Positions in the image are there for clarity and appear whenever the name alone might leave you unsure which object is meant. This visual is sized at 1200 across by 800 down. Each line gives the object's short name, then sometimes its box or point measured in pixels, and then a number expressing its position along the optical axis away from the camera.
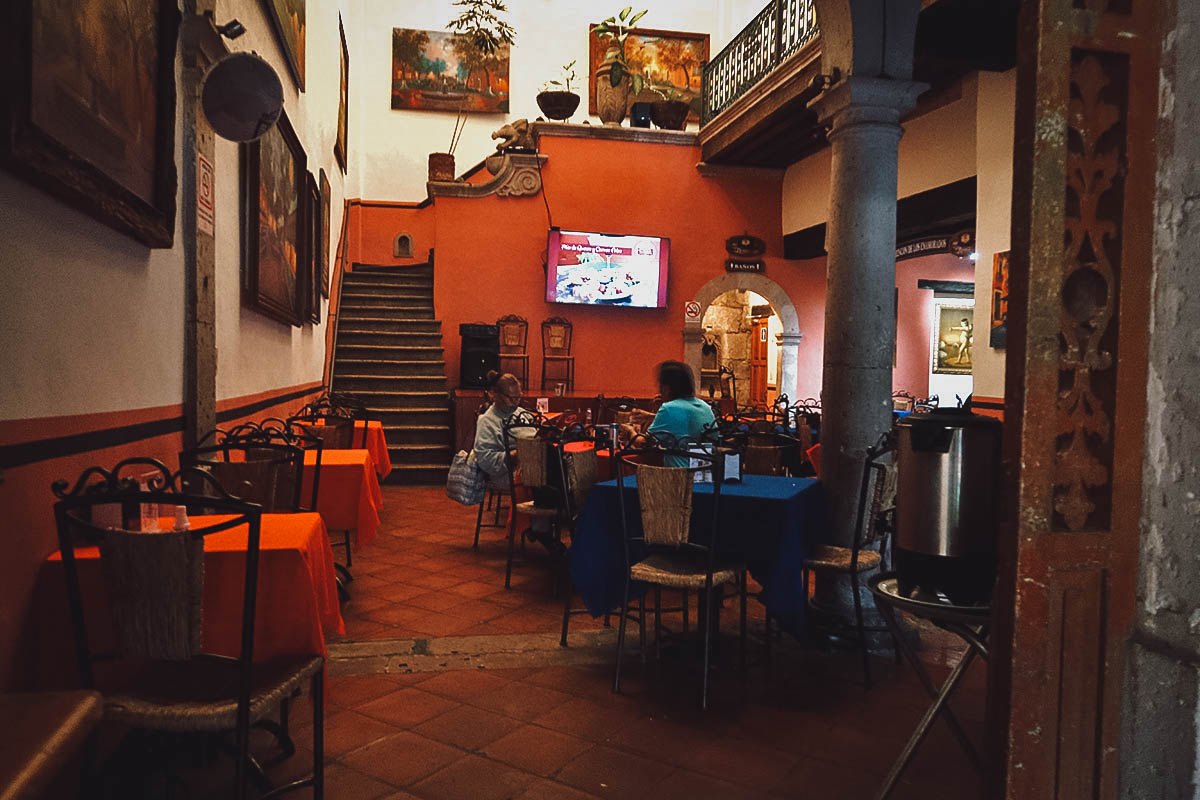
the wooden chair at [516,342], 10.55
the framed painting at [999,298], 6.62
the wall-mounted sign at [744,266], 11.15
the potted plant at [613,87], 10.80
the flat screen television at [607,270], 10.62
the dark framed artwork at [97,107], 1.83
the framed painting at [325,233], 8.34
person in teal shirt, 4.20
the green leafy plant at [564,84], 13.70
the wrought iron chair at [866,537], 3.43
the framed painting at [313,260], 6.85
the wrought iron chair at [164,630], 1.74
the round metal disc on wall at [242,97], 3.09
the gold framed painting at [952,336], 13.12
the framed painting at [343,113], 10.53
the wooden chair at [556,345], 10.72
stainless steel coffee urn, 1.93
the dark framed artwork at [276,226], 4.45
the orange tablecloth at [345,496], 4.13
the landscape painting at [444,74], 13.70
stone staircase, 8.78
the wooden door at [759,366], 15.02
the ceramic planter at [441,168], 10.95
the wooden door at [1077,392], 1.51
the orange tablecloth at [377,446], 6.23
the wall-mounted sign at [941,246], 9.27
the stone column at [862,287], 4.00
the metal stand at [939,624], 1.87
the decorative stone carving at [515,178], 10.48
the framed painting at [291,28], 5.17
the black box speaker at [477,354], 9.91
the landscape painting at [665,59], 14.16
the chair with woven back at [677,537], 3.10
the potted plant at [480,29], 12.46
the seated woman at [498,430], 5.20
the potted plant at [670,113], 10.89
